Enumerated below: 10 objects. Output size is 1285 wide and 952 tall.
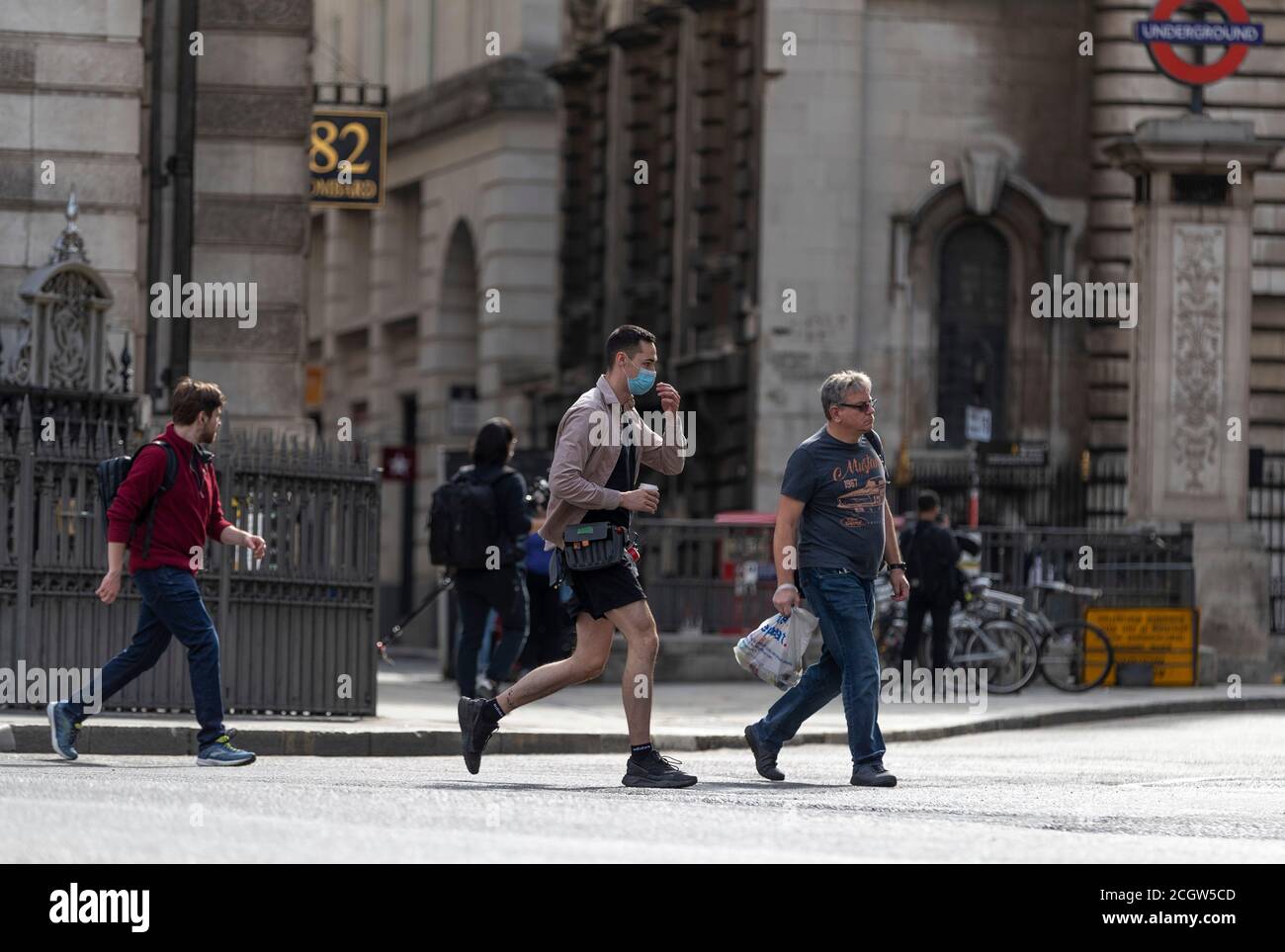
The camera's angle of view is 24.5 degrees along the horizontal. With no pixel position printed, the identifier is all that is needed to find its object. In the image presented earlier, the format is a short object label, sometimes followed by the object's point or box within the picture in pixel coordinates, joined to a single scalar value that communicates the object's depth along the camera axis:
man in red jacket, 13.50
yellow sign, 25.08
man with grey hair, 13.35
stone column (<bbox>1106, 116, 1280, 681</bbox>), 26.47
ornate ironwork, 20.61
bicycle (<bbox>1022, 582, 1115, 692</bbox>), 24.52
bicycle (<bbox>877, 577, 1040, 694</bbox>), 24.20
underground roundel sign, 26.28
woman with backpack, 18.22
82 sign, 28.59
